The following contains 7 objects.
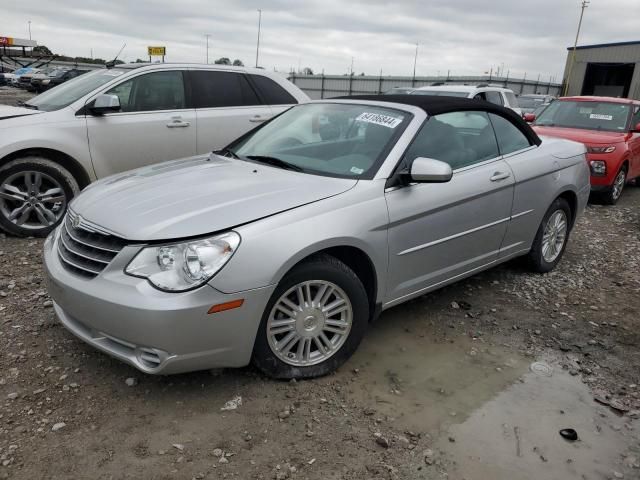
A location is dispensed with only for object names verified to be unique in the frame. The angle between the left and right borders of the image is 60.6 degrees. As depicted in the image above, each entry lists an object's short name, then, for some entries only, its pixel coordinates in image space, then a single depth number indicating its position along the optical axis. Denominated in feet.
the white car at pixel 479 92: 36.91
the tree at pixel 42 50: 228.84
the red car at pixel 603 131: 27.53
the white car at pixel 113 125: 17.35
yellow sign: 99.88
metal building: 118.93
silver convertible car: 8.82
